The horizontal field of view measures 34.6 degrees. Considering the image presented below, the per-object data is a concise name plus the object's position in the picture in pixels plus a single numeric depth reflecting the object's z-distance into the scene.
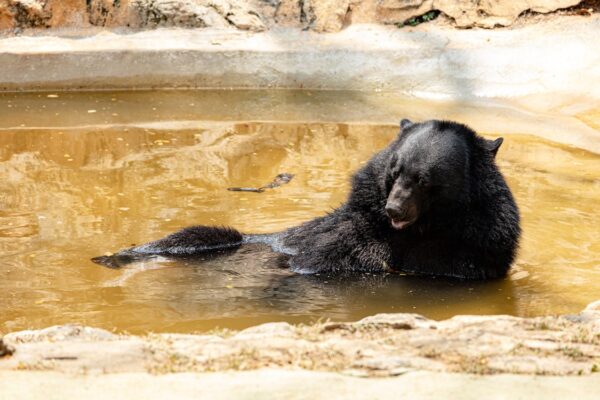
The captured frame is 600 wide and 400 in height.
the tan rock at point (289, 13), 15.13
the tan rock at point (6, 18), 14.28
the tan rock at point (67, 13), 14.51
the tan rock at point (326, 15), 15.08
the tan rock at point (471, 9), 14.84
